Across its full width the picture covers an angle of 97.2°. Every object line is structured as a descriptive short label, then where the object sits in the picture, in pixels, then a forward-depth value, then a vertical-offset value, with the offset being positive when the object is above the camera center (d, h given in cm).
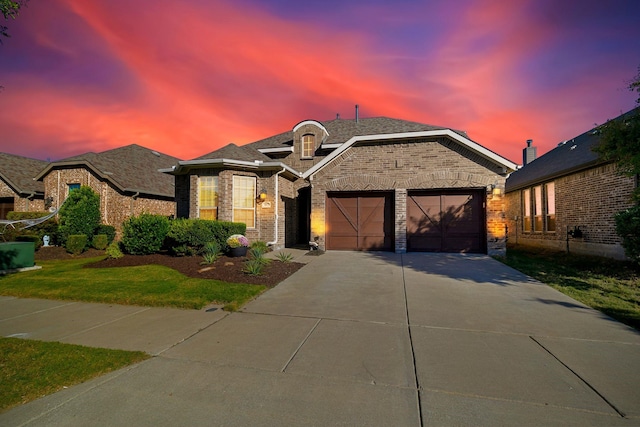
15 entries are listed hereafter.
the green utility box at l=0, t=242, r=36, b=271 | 865 -109
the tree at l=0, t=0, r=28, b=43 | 492 +381
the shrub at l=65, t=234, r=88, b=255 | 1284 -106
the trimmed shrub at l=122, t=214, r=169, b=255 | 1019 -50
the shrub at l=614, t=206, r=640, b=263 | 736 -29
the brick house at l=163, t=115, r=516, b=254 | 1160 +121
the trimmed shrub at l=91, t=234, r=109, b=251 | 1408 -106
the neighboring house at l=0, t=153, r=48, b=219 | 1872 +210
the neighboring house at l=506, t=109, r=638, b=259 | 1033 +87
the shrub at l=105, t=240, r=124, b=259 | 993 -111
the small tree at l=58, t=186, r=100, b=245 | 1391 +33
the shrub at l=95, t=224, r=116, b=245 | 1502 -55
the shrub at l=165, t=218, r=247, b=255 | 988 -50
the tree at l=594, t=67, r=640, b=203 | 659 +194
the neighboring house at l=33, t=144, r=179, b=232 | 1645 +226
